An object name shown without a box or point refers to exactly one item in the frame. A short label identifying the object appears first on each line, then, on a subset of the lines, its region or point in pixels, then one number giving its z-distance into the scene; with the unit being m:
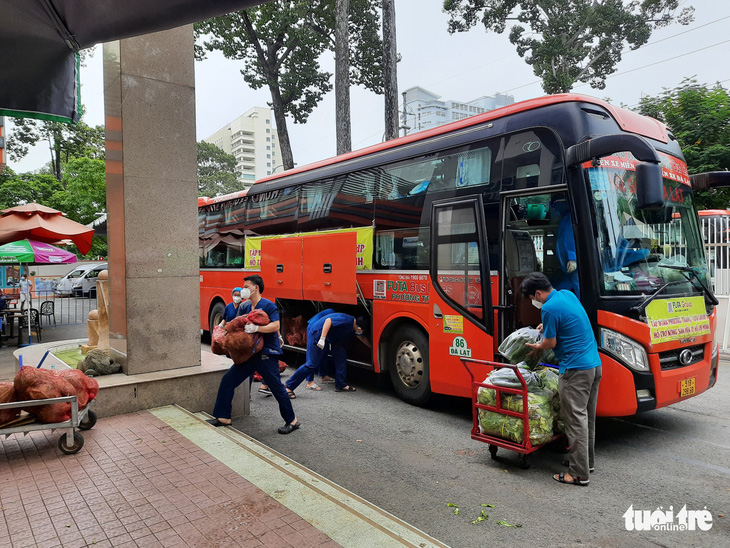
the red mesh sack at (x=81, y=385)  4.82
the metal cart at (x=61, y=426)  4.39
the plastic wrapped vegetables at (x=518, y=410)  4.65
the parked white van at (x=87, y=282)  28.44
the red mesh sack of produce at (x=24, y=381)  4.56
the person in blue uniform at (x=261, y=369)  5.66
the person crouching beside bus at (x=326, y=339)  7.29
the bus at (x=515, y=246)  4.93
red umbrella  11.12
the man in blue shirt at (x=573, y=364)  4.43
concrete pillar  6.17
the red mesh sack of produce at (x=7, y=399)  4.46
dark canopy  3.96
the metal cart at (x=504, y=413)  4.57
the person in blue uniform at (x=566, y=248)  5.15
